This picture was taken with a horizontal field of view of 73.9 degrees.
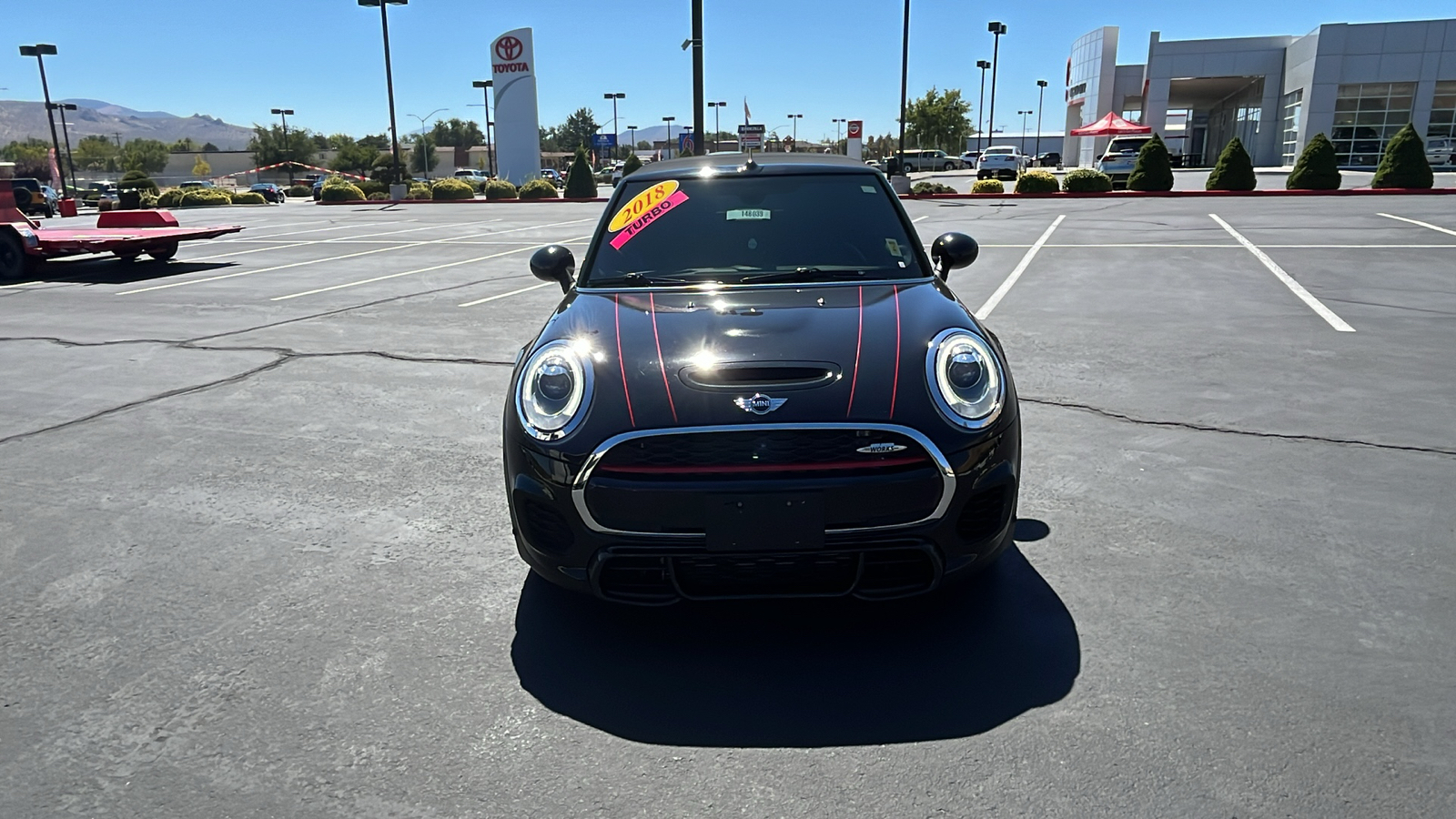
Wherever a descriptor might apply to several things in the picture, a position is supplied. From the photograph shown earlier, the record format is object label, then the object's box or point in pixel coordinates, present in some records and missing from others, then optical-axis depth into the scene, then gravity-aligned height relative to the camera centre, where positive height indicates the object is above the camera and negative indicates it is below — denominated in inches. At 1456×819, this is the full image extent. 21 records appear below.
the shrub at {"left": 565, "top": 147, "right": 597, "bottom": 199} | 1498.5 -19.6
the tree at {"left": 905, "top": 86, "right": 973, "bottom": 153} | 3125.0 +156.1
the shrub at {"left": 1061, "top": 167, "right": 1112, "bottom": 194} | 1125.1 -19.3
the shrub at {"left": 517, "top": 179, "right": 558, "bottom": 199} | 1505.2 -31.6
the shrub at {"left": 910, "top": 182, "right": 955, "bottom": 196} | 1205.1 -27.7
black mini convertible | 114.3 -33.3
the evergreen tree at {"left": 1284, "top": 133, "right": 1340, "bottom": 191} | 1051.3 -7.4
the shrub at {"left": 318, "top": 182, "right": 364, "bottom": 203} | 1700.3 -37.8
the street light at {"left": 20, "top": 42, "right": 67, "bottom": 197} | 1958.7 +241.7
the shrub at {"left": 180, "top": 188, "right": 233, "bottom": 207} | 1651.1 -43.3
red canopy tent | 1537.9 +56.5
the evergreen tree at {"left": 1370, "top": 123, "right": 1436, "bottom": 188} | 1028.5 -3.2
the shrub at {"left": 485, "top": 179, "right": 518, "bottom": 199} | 1549.0 -31.9
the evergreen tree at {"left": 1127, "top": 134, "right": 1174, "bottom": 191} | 1131.9 -6.5
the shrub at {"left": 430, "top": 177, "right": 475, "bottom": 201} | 1579.7 -34.6
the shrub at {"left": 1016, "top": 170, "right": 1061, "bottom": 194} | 1147.9 -20.3
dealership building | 1641.2 +149.4
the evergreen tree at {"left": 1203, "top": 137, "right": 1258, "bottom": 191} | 1082.7 -8.8
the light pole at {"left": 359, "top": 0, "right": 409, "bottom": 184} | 1610.5 +235.4
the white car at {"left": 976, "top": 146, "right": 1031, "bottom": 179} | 1781.0 +7.2
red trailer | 550.9 -37.8
